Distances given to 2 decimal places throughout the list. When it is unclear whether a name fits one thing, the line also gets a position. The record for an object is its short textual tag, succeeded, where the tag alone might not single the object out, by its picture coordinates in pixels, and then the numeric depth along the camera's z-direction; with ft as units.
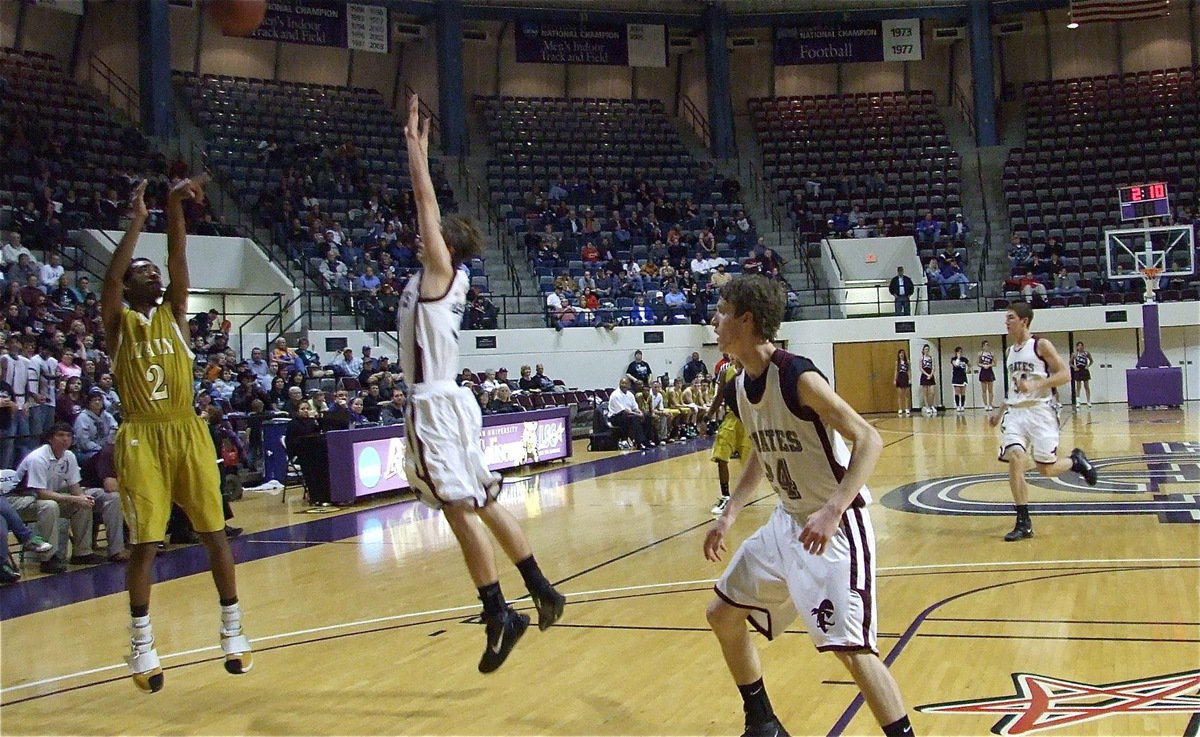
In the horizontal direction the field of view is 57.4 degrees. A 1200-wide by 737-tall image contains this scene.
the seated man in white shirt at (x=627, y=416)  60.44
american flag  85.25
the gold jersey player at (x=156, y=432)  15.12
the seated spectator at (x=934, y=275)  84.07
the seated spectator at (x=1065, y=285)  81.82
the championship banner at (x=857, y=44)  101.91
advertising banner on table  40.22
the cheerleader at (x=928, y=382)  81.92
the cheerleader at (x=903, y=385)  82.38
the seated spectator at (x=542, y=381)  64.95
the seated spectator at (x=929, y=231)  89.35
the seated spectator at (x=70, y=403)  38.04
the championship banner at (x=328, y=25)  84.38
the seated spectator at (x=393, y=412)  45.89
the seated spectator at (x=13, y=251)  51.42
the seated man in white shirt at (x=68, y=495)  27.76
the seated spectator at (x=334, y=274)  67.72
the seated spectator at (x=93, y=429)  32.24
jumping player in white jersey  14.10
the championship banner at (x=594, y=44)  96.89
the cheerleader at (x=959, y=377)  81.66
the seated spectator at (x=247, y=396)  46.52
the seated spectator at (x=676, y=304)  80.53
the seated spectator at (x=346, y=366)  56.34
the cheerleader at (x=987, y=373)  81.56
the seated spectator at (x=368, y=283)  67.77
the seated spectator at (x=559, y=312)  75.15
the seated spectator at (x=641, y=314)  78.54
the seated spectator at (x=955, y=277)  83.97
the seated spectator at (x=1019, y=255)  85.97
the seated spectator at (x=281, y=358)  52.60
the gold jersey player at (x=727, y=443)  33.12
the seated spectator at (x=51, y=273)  52.07
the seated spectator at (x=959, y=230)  88.94
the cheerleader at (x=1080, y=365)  81.30
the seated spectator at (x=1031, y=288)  81.76
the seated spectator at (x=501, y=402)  54.80
